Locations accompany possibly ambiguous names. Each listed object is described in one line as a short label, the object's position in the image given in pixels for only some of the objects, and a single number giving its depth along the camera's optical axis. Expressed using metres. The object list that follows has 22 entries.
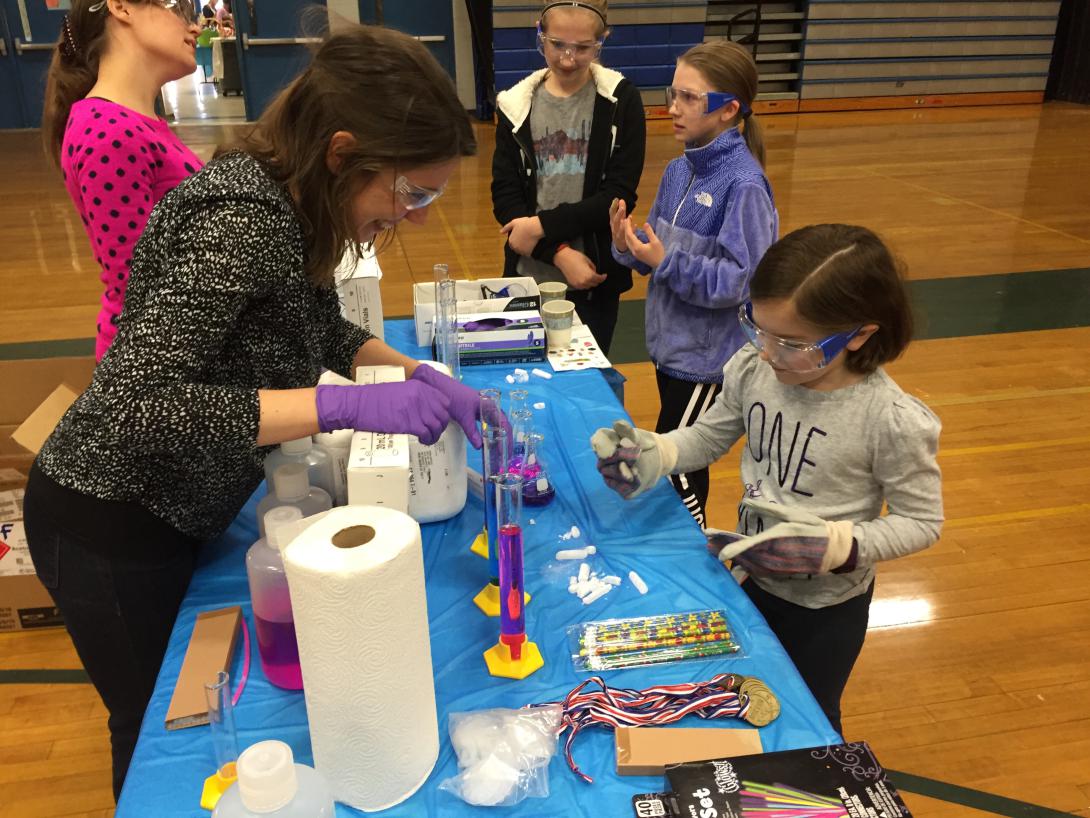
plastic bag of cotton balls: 1.01
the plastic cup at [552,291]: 2.41
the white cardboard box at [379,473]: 1.25
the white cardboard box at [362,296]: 2.20
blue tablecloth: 1.04
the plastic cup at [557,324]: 2.31
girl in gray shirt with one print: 1.33
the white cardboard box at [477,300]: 2.34
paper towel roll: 0.86
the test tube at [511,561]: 1.16
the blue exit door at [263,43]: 9.37
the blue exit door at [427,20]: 9.65
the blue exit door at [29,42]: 8.98
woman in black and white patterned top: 1.10
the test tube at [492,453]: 1.32
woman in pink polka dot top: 1.59
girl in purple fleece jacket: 2.11
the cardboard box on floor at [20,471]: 2.24
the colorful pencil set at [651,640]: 1.23
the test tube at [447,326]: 2.08
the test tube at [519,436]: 1.59
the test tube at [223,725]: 0.92
